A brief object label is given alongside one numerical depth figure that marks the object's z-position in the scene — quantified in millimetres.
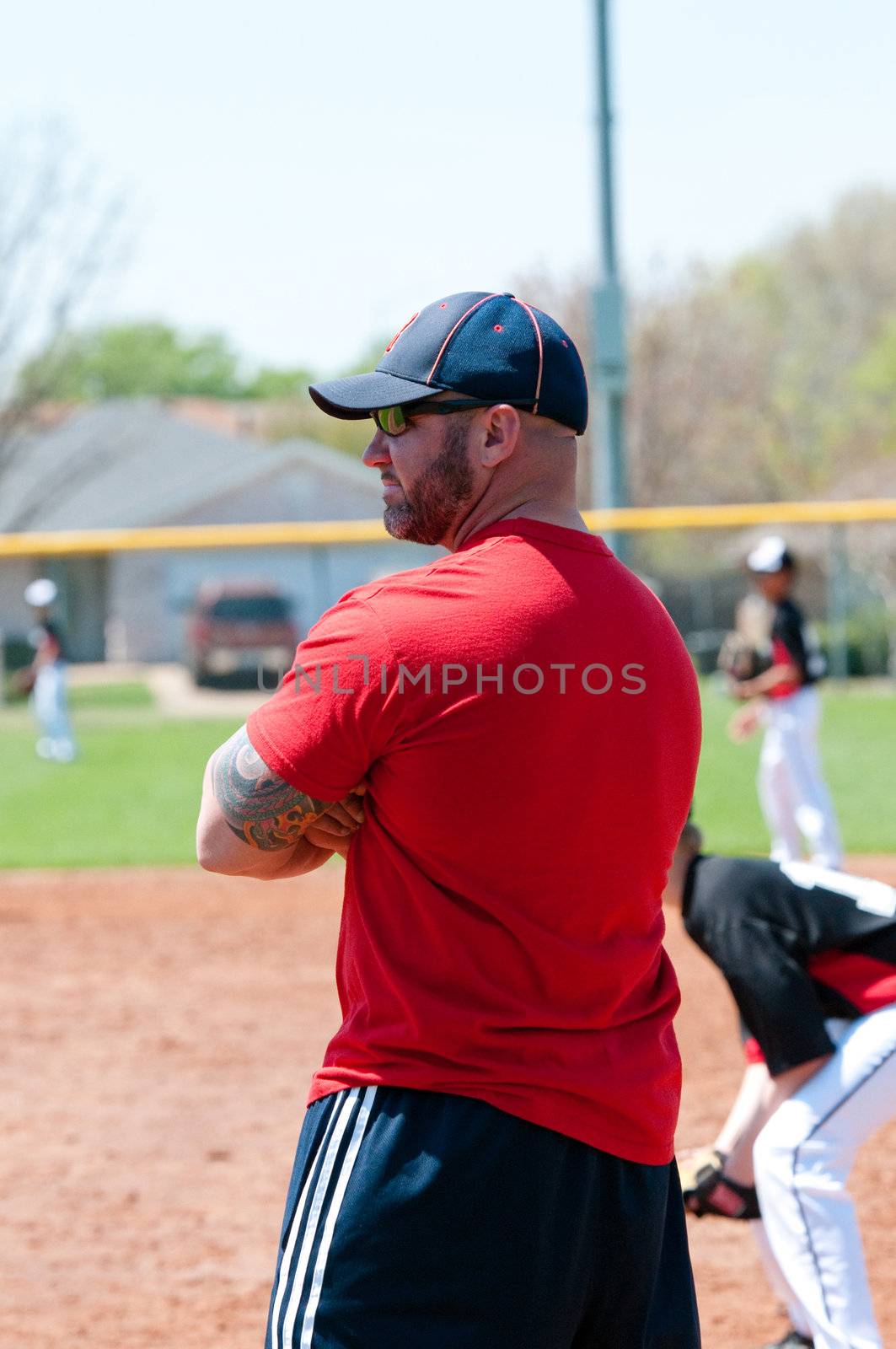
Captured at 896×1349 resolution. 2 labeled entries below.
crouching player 6617
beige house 32062
